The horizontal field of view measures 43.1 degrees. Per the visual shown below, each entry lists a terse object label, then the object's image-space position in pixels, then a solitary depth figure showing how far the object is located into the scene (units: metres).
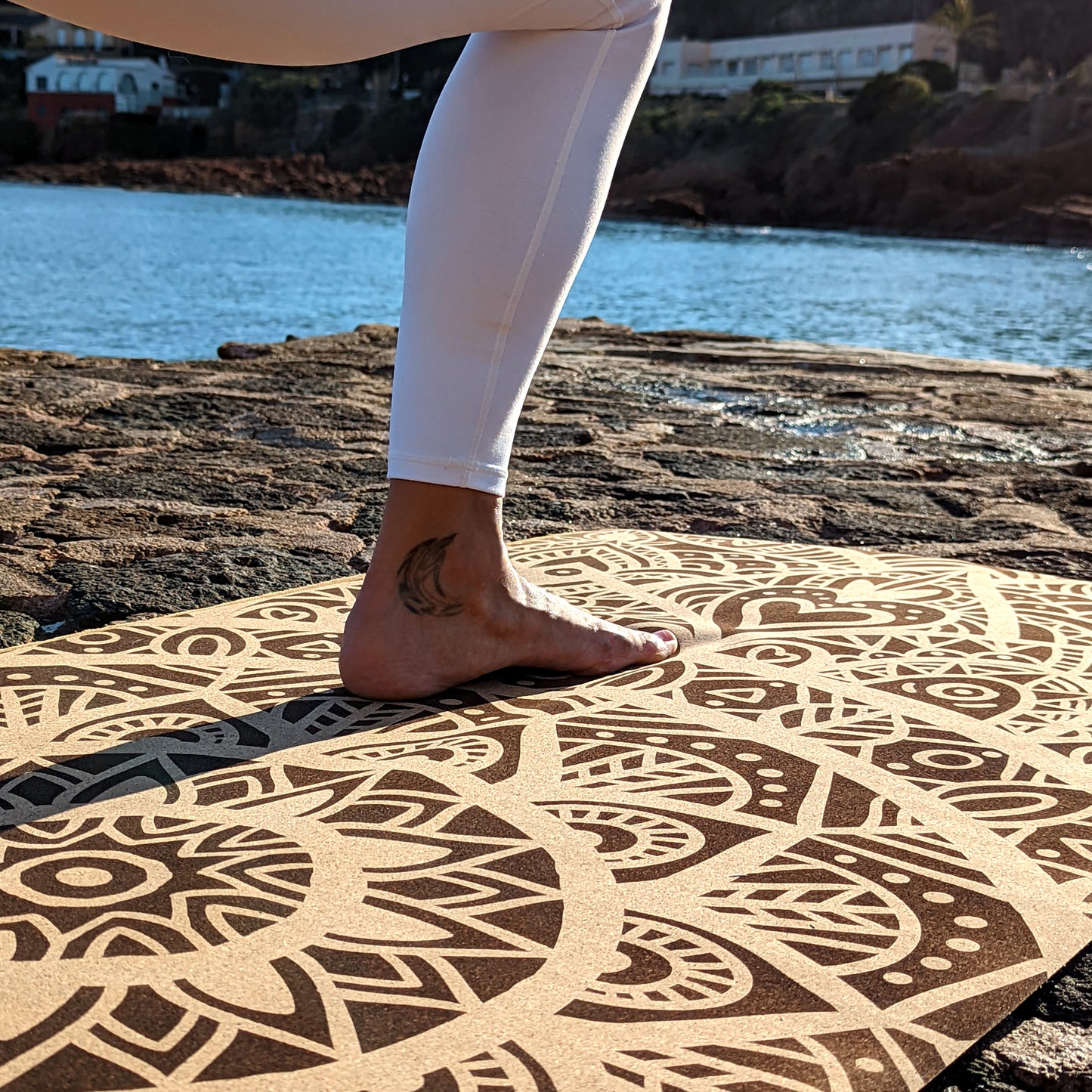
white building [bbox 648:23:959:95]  78.12
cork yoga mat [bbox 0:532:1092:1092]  0.89
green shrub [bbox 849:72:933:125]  54.25
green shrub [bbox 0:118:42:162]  66.56
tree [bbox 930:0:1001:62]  77.00
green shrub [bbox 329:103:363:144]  65.88
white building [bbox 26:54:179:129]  71.50
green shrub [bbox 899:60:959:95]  64.81
